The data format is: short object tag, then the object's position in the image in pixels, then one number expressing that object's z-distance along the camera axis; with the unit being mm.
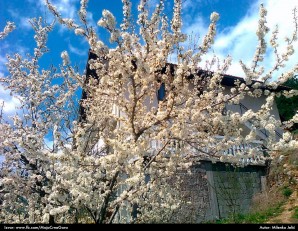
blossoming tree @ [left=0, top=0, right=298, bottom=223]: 4770
